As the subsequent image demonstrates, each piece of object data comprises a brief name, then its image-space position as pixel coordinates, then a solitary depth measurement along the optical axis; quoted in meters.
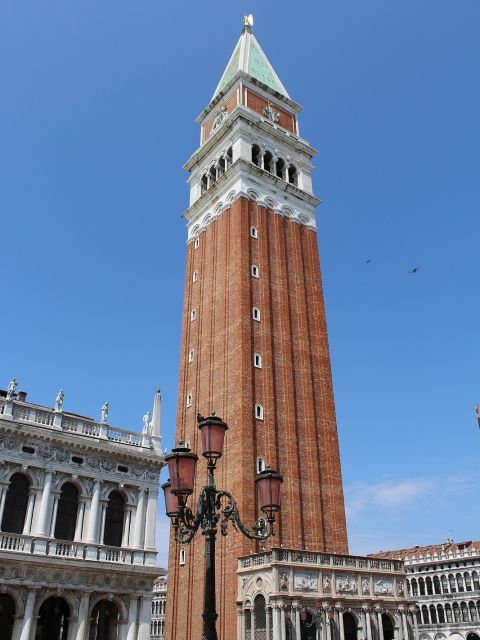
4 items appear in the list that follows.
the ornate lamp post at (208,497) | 11.91
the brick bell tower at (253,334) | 37.00
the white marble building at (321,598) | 28.89
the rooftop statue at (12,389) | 28.29
